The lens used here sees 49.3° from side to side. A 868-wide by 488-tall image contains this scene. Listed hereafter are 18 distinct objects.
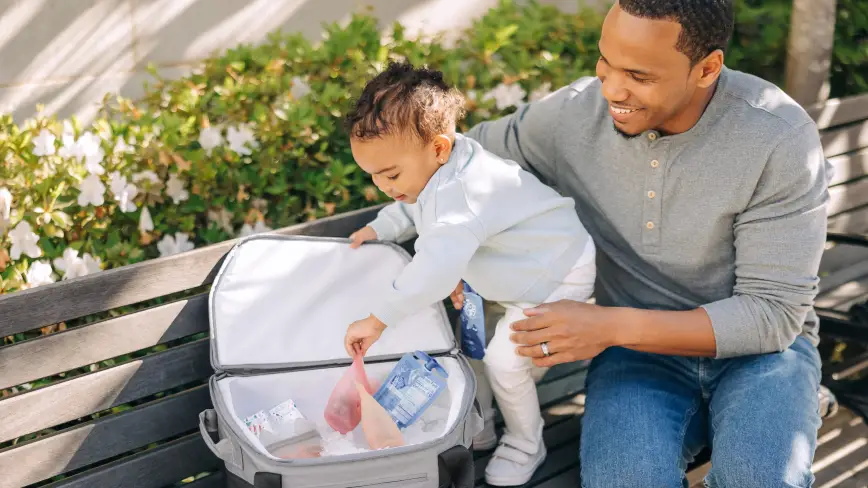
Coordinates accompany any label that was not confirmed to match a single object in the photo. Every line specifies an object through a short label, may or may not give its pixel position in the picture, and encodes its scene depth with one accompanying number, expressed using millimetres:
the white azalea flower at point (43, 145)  2514
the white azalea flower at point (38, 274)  2297
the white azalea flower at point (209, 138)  2682
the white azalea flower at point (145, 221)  2574
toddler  2201
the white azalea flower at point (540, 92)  3250
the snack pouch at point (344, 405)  2295
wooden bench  2084
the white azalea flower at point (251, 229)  2727
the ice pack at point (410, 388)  2254
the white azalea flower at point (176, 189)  2631
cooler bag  2053
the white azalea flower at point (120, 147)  2578
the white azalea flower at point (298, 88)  2984
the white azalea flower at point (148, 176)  2611
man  2174
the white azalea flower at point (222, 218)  2762
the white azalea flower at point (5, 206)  2342
